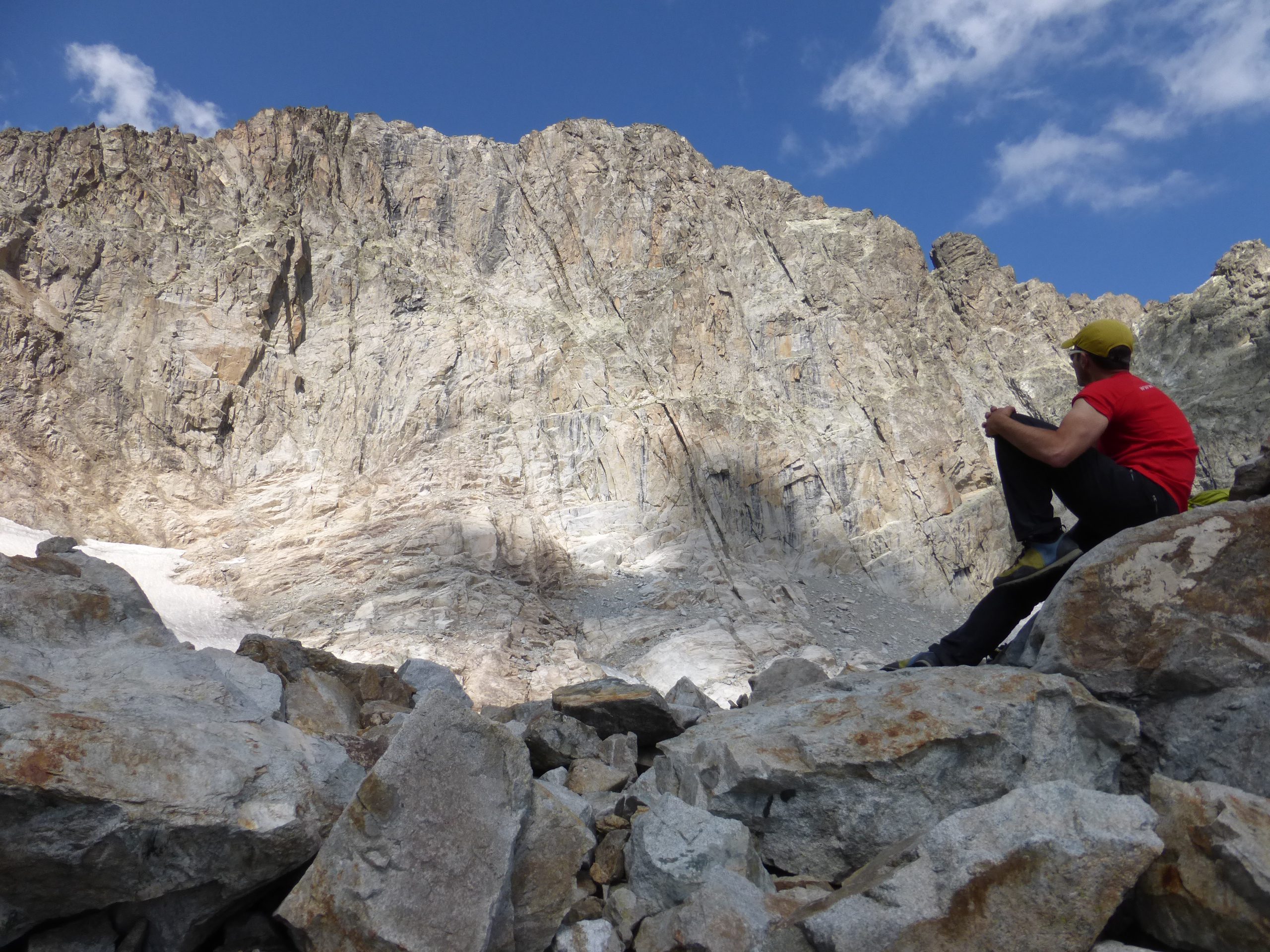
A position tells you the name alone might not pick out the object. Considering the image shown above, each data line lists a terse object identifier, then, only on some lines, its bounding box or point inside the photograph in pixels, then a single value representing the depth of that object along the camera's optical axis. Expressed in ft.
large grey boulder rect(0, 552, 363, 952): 9.02
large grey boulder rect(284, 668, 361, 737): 17.56
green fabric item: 14.33
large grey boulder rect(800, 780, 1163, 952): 8.21
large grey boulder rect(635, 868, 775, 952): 9.29
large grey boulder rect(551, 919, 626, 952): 10.09
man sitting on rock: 13.99
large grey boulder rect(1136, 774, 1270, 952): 8.06
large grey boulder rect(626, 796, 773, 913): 10.62
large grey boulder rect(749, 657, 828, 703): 22.52
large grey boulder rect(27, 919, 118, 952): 9.23
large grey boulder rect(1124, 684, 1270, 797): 10.61
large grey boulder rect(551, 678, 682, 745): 18.52
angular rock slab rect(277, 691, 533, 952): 9.28
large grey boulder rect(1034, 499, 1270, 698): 11.45
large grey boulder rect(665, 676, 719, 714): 29.60
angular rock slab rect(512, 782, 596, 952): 10.09
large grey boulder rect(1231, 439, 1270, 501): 13.47
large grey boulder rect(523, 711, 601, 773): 16.40
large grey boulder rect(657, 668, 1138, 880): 11.62
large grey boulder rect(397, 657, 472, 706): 31.14
